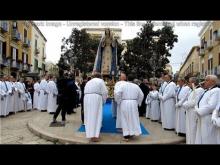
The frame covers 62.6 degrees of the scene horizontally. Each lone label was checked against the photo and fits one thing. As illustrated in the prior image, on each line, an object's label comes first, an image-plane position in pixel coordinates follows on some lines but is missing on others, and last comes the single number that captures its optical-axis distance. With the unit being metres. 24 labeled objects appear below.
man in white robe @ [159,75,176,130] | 5.63
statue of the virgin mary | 8.38
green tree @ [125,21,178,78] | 13.19
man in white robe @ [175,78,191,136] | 5.02
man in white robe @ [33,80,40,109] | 9.18
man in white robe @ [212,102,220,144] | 3.26
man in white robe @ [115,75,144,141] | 4.68
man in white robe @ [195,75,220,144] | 3.54
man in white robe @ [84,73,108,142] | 4.53
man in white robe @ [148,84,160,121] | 6.78
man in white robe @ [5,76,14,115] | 7.58
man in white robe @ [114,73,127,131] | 4.85
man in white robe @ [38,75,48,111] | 8.67
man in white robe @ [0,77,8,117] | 7.17
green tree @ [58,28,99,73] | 16.04
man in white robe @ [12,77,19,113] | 8.10
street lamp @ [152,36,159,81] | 12.08
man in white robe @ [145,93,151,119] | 7.19
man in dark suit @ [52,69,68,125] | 5.66
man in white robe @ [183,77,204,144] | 4.09
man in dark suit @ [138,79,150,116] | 7.73
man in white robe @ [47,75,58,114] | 7.78
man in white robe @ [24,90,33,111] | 8.97
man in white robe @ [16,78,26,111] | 8.34
